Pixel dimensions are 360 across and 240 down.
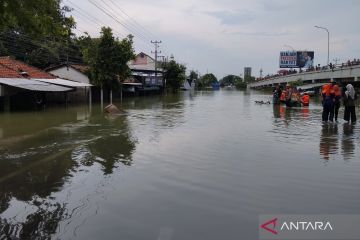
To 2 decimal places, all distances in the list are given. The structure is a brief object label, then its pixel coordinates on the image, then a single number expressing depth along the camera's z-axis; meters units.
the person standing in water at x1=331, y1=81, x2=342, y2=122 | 19.09
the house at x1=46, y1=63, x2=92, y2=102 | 40.00
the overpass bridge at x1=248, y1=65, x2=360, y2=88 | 49.51
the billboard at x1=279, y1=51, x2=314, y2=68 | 102.69
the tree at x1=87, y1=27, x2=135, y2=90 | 37.91
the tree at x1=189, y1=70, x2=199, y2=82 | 138.50
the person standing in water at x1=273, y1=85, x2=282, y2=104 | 35.35
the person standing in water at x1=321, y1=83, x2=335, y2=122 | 18.96
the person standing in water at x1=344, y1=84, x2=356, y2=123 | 18.47
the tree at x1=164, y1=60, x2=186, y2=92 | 75.81
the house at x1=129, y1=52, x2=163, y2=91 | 61.72
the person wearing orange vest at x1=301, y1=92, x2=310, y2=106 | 34.28
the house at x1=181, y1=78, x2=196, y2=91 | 117.59
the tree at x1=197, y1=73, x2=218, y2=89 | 155.56
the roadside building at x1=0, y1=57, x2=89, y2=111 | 26.20
